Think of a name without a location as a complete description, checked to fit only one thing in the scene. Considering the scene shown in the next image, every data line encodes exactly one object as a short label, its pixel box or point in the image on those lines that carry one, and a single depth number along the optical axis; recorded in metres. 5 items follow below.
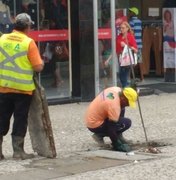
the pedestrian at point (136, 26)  17.08
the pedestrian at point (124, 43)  14.66
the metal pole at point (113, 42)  14.27
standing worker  8.30
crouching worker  8.96
